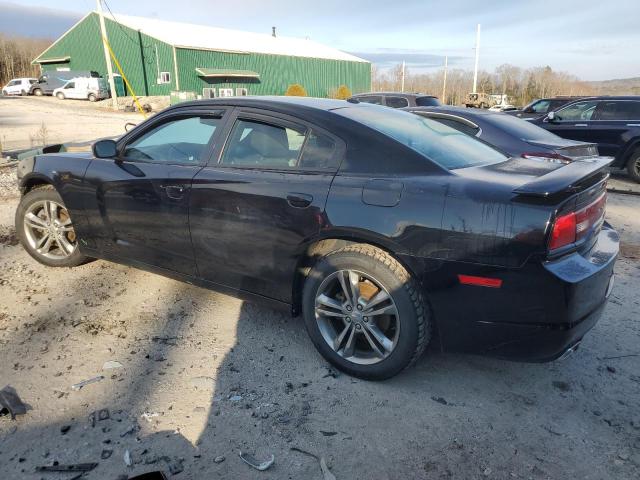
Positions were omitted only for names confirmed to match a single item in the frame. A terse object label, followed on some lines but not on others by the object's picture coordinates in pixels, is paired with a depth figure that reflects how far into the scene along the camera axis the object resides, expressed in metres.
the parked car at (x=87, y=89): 38.03
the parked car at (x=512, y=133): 6.12
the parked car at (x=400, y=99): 11.50
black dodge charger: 2.46
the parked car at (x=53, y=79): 42.14
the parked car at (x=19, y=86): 43.97
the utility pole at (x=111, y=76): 30.37
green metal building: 38.31
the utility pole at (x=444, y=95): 56.15
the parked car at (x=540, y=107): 13.48
